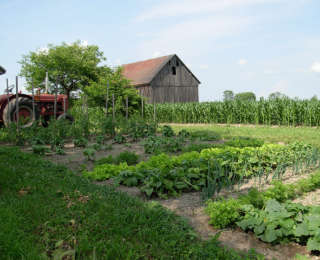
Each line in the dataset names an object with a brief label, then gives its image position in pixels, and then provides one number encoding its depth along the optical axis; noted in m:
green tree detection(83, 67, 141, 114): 19.56
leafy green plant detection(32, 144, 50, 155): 7.15
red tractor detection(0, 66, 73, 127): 10.31
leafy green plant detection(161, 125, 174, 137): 9.98
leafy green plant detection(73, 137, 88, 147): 8.30
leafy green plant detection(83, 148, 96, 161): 6.61
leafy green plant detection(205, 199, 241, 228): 3.19
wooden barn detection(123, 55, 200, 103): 32.62
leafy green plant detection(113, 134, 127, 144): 9.20
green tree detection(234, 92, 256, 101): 19.51
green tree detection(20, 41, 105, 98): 38.12
